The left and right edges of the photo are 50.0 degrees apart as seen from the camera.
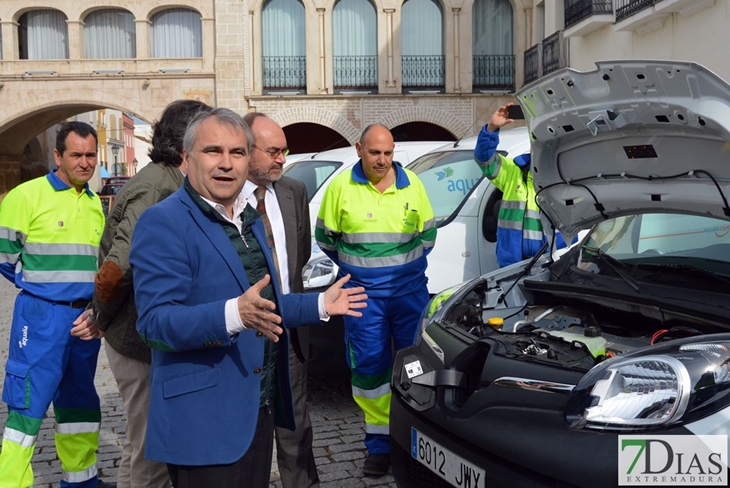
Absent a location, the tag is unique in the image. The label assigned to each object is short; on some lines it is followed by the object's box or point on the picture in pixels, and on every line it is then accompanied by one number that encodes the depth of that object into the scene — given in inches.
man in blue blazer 95.0
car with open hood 91.8
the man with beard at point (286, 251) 154.5
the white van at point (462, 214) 239.1
